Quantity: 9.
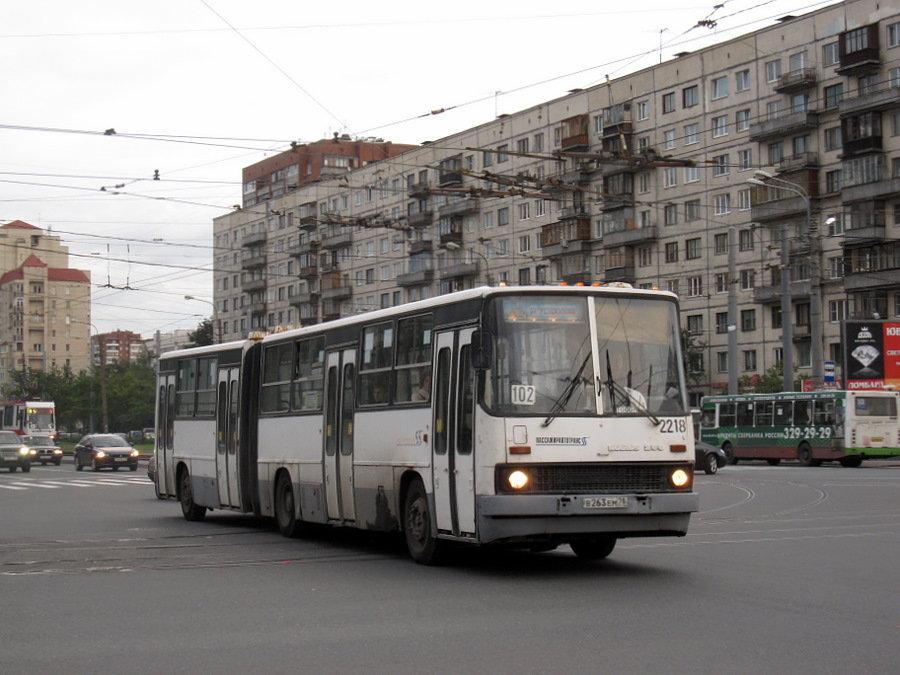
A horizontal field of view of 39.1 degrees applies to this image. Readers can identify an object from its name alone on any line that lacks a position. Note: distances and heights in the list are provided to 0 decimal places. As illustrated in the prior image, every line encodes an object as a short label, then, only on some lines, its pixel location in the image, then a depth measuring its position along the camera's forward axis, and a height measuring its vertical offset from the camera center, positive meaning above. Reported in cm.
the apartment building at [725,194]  5959 +1146
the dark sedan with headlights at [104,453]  4753 -145
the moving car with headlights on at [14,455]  4591 -143
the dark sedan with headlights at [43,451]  5697 -162
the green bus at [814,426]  4256 -83
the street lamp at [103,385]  7500 +174
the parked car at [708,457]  3762 -158
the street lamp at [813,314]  4275 +315
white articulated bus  1159 -14
